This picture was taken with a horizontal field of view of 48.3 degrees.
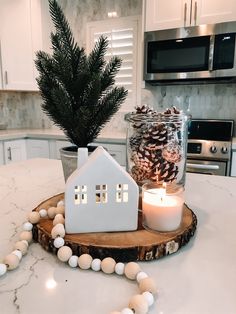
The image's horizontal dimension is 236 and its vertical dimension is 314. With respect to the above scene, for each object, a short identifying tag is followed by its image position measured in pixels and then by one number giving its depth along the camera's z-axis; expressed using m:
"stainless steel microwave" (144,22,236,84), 2.03
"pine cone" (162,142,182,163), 0.71
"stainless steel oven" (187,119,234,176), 2.04
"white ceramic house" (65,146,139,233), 0.55
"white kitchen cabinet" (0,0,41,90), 2.59
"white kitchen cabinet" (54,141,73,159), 2.63
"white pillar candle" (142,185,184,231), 0.58
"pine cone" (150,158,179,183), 0.71
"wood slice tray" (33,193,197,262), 0.51
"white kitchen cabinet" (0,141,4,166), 2.48
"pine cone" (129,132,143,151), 0.72
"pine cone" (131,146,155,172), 0.71
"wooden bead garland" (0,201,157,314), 0.39
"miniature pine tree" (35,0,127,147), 0.72
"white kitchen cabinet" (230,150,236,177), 2.03
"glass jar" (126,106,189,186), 0.70
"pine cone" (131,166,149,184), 0.72
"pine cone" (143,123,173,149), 0.70
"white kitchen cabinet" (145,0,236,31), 2.06
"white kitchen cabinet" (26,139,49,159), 2.71
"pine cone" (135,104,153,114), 0.75
